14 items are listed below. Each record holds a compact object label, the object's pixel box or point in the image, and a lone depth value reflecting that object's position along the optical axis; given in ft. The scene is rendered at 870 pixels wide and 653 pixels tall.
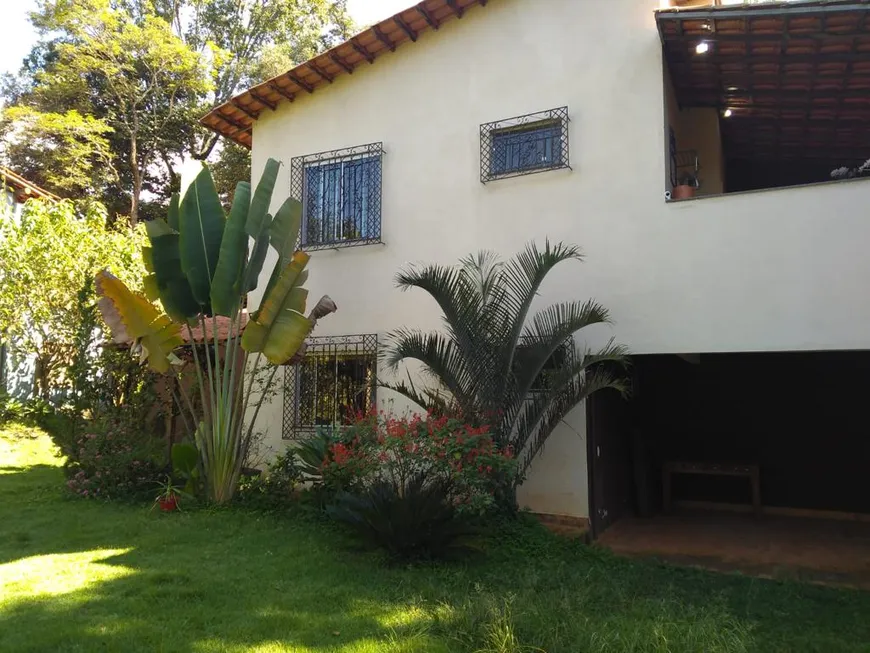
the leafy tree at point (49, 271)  41.19
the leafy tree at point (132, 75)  61.52
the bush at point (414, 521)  19.47
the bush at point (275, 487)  26.94
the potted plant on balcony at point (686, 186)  25.05
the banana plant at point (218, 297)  25.61
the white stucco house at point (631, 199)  22.40
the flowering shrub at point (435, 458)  19.77
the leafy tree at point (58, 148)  59.41
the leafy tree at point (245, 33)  72.90
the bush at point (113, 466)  28.35
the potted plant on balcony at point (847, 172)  25.18
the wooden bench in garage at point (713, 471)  31.22
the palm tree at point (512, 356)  23.24
